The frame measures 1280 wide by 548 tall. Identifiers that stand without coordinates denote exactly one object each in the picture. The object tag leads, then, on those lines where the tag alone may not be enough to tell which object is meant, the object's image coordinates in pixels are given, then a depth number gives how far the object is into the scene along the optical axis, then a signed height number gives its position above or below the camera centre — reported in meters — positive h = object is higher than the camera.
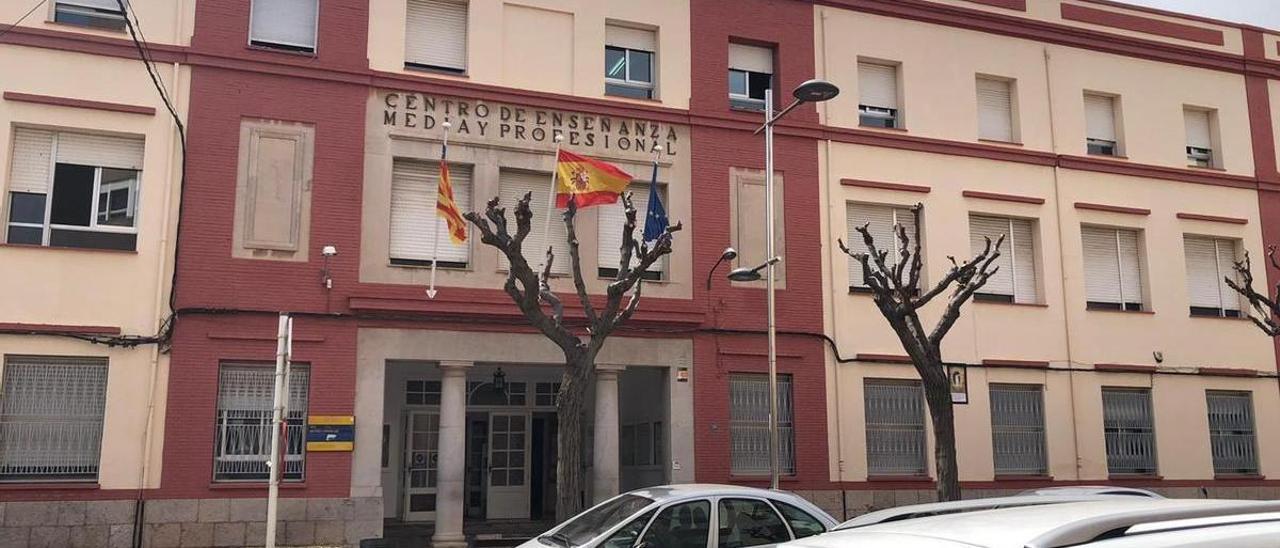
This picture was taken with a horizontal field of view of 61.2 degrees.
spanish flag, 17.38 +4.40
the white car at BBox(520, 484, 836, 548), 9.80 -0.60
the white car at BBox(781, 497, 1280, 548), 2.51 -0.18
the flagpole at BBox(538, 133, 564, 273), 17.80 +4.20
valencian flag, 16.69 +3.76
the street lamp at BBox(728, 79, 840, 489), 17.11 +2.96
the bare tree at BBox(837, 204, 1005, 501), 15.65 +1.75
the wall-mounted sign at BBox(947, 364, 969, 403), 20.04 +1.35
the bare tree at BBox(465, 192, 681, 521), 14.39 +1.83
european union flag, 17.91 +3.86
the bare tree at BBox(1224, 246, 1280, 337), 18.91 +2.70
